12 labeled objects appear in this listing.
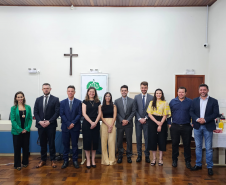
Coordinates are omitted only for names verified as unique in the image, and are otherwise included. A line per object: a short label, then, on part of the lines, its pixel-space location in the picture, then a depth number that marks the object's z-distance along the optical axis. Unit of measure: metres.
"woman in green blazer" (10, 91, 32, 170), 3.62
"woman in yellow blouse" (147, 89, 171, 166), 3.76
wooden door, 6.24
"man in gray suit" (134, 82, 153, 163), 4.01
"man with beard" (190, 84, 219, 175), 3.45
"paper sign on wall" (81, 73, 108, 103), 6.22
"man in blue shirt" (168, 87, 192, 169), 3.63
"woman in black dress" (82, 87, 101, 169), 3.70
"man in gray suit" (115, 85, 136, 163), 3.97
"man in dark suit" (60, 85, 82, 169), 3.72
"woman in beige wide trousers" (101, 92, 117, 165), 3.84
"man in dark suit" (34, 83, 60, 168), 3.78
